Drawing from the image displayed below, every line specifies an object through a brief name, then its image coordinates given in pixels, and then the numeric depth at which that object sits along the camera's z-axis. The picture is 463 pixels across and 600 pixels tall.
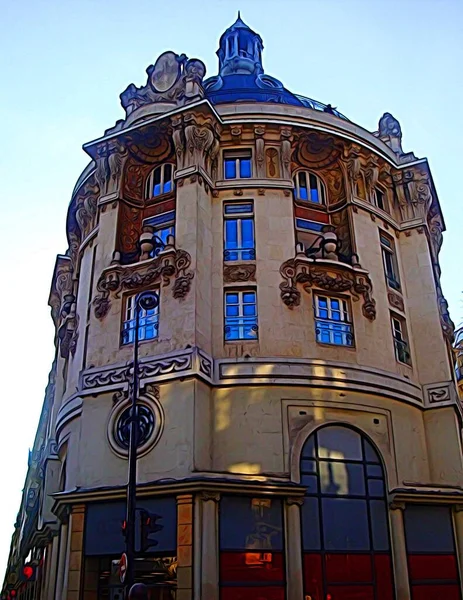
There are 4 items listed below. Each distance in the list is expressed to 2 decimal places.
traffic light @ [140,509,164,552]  12.15
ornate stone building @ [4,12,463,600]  17.77
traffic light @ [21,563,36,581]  24.58
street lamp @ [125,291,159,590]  12.07
